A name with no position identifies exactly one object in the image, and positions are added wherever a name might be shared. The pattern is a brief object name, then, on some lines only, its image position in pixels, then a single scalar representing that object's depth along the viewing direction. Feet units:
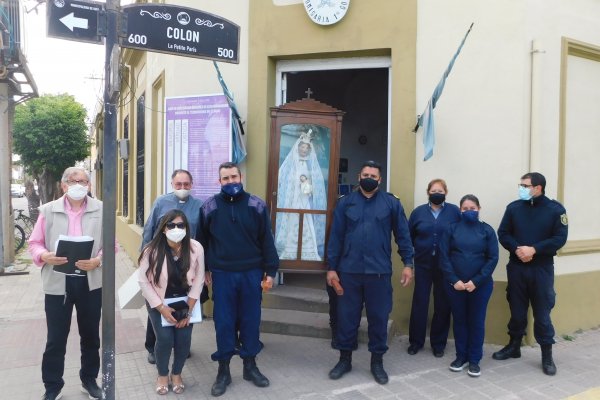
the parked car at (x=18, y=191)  152.15
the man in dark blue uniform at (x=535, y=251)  14.64
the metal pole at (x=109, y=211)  9.94
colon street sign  10.39
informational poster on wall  19.06
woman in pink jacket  12.31
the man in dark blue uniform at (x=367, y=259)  13.98
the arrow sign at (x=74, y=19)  9.37
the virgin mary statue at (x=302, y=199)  17.61
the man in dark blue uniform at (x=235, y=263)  13.35
